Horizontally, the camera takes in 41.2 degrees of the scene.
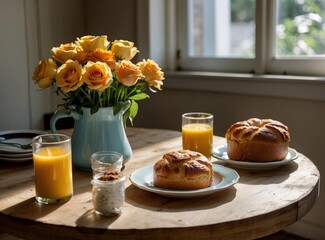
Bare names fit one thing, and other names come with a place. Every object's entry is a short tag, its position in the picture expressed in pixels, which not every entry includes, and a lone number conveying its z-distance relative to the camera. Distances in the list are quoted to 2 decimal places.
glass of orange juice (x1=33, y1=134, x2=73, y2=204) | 1.01
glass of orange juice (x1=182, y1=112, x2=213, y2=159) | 1.33
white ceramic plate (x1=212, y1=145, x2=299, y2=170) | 1.23
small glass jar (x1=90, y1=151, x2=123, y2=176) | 1.00
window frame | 2.06
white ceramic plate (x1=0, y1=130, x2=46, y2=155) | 1.57
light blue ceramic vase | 1.22
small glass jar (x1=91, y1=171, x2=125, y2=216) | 0.93
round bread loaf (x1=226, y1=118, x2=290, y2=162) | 1.25
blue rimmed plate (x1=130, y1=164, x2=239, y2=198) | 1.02
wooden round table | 0.88
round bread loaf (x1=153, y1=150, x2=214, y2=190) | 1.03
